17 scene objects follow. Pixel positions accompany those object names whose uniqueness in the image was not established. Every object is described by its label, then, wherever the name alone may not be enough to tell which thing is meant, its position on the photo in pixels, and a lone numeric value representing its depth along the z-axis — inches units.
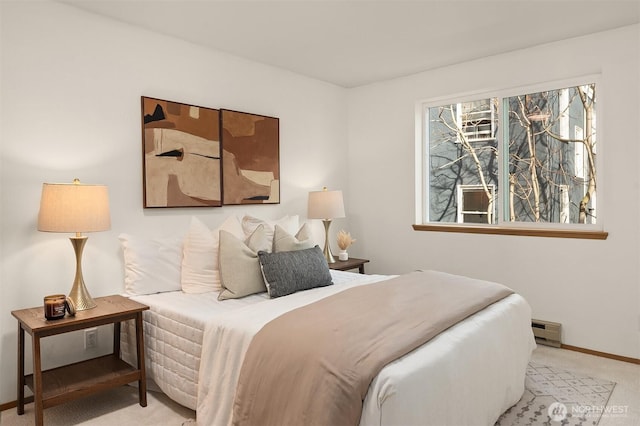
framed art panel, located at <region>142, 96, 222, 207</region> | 127.6
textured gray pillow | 113.2
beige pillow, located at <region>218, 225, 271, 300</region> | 113.3
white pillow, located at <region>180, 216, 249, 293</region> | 120.2
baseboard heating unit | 143.8
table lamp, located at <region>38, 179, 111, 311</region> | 96.4
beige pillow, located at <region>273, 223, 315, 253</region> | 127.0
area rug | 96.5
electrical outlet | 116.0
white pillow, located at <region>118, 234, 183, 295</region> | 117.0
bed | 67.4
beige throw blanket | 66.4
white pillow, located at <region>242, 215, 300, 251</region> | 136.5
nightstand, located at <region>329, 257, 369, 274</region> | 164.8
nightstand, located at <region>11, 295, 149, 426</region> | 88.4
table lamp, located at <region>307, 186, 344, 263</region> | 168.4
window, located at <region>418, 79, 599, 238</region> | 146.0
